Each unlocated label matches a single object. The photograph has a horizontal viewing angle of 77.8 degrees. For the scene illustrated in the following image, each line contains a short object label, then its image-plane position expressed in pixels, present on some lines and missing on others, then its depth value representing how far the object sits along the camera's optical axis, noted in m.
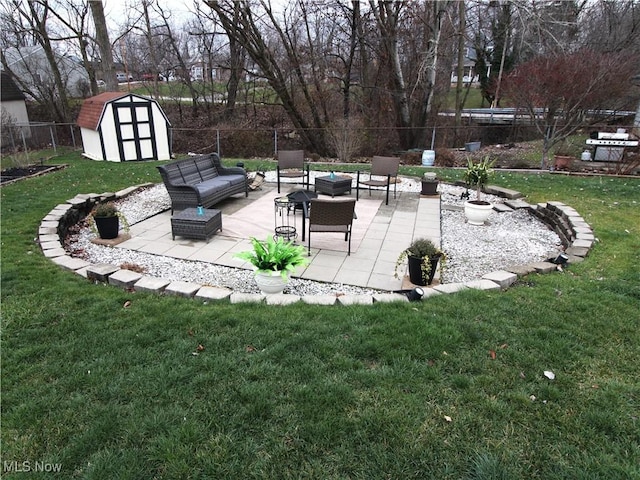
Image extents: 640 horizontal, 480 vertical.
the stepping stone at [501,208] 6.80
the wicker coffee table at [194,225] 5.22
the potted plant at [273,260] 3.69
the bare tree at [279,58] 12.82
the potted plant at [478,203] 5.98
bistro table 5.36
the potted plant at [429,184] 7.69
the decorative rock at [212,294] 3.59
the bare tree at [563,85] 9.70
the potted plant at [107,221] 5.19
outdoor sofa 6.00
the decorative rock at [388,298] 3.56
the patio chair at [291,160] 7.92
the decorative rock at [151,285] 3.71
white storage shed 10.77
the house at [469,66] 25.26
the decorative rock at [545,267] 4.26
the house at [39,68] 18.84
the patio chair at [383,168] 7.46
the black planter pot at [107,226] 5.21
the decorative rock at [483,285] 3.80
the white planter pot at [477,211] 5.97
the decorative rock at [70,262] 4.23
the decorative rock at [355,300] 3.53
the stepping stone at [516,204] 6.88
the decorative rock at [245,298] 3.53
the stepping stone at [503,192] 7.40
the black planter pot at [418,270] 3.99
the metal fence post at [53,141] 13.40
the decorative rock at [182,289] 3.64
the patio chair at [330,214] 4.68
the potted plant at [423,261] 3.96
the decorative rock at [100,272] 3.95
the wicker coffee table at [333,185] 7.10
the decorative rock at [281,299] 3.53
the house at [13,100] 17.11
